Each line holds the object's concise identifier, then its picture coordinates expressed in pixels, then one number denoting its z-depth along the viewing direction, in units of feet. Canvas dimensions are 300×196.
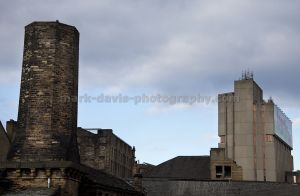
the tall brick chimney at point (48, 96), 74.74
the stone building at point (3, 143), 138.41
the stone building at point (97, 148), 167.32
